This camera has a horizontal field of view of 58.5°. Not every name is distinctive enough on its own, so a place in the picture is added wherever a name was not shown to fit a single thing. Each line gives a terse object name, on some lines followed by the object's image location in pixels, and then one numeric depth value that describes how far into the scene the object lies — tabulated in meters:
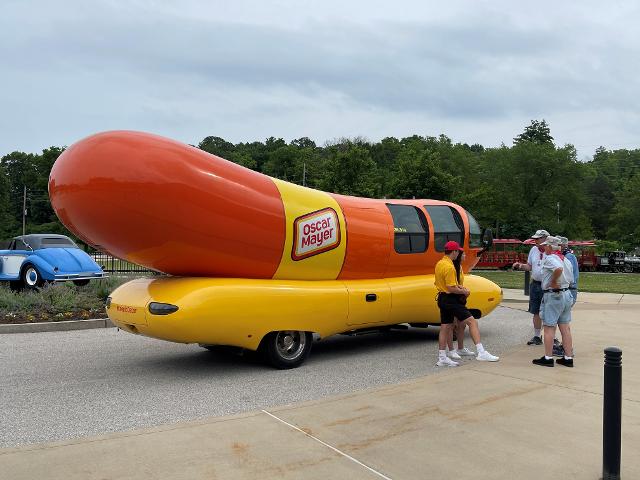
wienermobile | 6.13
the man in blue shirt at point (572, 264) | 8.44
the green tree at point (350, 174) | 35.78
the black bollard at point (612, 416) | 3.69
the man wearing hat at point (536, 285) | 8.79
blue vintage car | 14.66
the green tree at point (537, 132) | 71.38
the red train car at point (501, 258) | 39.62
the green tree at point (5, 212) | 70.62
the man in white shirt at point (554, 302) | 7.29
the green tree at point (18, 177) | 79.25
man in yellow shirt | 7.43
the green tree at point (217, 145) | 85.18
